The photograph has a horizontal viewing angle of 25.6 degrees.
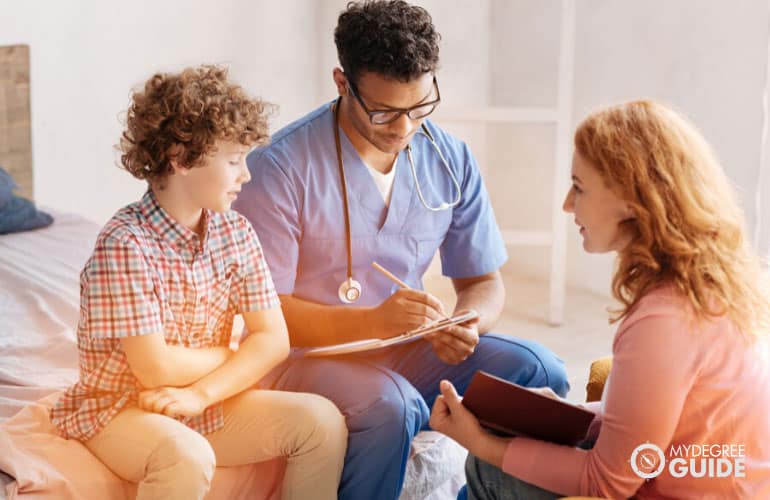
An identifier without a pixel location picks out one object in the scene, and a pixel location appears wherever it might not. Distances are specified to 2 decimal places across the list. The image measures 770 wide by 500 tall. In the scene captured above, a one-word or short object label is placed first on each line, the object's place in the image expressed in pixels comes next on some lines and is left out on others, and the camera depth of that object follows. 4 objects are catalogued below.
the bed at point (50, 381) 2.57
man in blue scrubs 2.78
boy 2.54
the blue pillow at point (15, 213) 3.53
